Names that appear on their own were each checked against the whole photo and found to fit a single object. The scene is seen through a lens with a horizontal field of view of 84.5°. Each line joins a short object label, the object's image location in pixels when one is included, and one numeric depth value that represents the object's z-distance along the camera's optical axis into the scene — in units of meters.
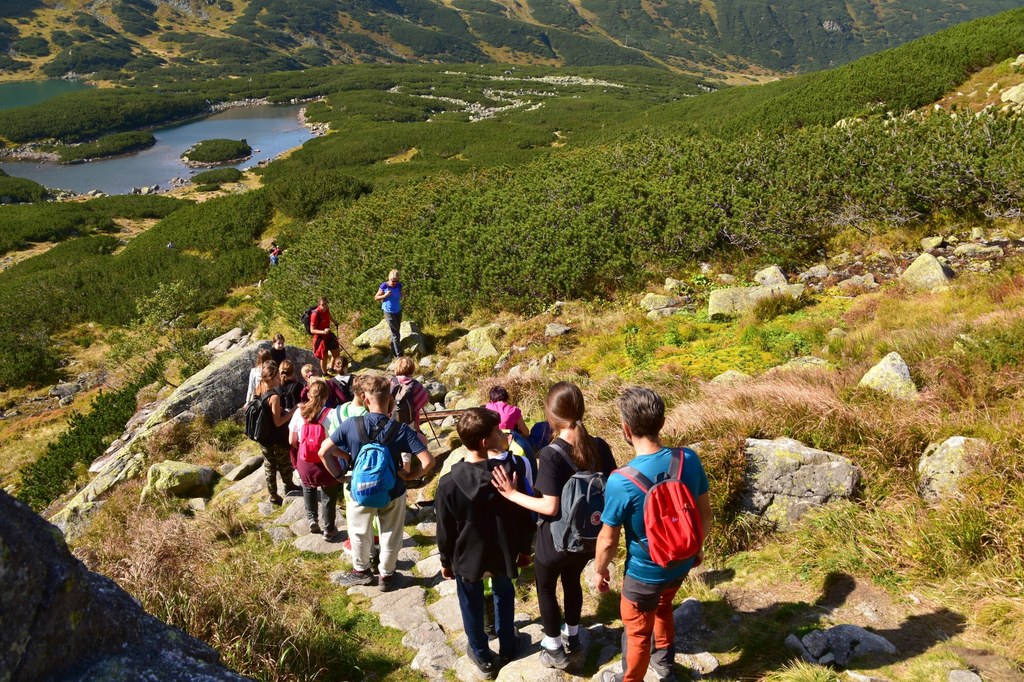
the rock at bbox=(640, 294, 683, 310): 10.14
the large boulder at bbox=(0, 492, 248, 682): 1.92
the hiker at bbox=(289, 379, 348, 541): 5.29
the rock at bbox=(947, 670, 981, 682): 2.93
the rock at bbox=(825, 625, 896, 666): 3.28
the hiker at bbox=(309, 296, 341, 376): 10.17
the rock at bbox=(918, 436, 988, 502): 4.12
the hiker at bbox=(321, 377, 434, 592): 4.38
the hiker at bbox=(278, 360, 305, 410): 6.28
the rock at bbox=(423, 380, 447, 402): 9.27
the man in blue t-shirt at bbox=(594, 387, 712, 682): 2.93
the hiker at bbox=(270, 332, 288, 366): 8.30
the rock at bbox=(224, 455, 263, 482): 8.10
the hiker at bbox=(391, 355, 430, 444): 5.58
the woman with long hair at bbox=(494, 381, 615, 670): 3.36
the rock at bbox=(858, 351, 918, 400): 5.14
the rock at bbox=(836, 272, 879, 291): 8.96
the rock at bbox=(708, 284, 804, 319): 8.89
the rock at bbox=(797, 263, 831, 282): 10.03
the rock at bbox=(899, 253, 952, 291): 7.92
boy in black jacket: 3.56
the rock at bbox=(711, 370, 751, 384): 6.41
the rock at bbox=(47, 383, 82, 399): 16.17
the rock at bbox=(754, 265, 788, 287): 9.85
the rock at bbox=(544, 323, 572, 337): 10.27
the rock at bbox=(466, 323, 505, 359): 10.42
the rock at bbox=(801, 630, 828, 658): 3.31
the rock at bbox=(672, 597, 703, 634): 3.86
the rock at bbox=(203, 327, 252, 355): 14.57
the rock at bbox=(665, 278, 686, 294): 10.84
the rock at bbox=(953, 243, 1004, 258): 8.81
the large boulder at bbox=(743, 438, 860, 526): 4.49
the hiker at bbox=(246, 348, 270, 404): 6.74
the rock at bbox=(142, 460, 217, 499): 7.58
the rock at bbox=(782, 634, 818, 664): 3.32
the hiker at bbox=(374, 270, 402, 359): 10.50
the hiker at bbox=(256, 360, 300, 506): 6.08
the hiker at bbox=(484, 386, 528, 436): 4.74
